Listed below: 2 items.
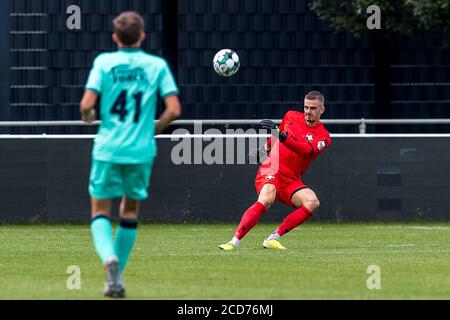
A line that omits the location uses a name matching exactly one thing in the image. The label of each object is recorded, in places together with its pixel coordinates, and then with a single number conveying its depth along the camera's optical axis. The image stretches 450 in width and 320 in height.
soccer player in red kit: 14.91
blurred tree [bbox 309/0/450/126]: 21.58
